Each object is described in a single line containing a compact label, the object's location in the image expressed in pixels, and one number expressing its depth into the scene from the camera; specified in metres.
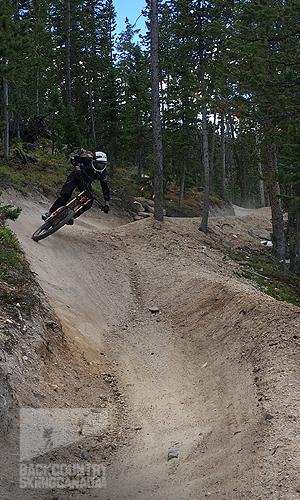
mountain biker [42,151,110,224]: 13.15
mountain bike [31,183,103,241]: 13.10
